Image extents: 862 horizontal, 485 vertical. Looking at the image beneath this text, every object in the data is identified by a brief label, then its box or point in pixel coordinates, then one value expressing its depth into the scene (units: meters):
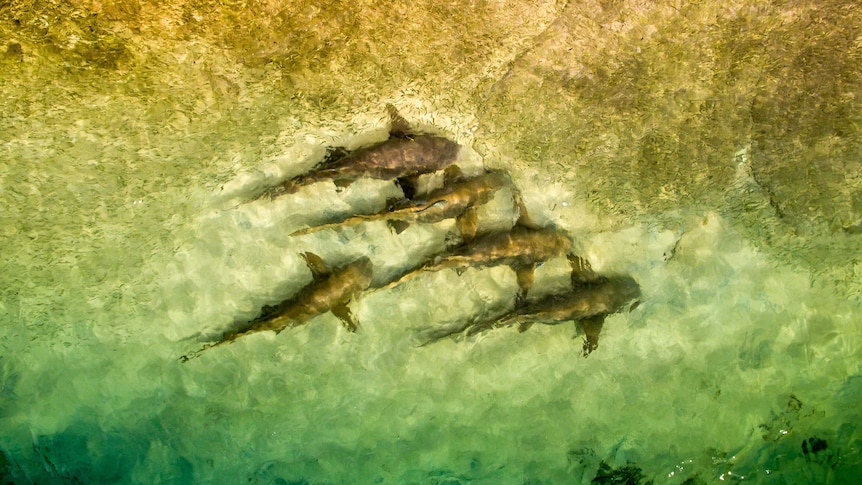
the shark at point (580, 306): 4.50
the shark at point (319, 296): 4.37
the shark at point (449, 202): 4.22
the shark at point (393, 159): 4.11
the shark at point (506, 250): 4.35
